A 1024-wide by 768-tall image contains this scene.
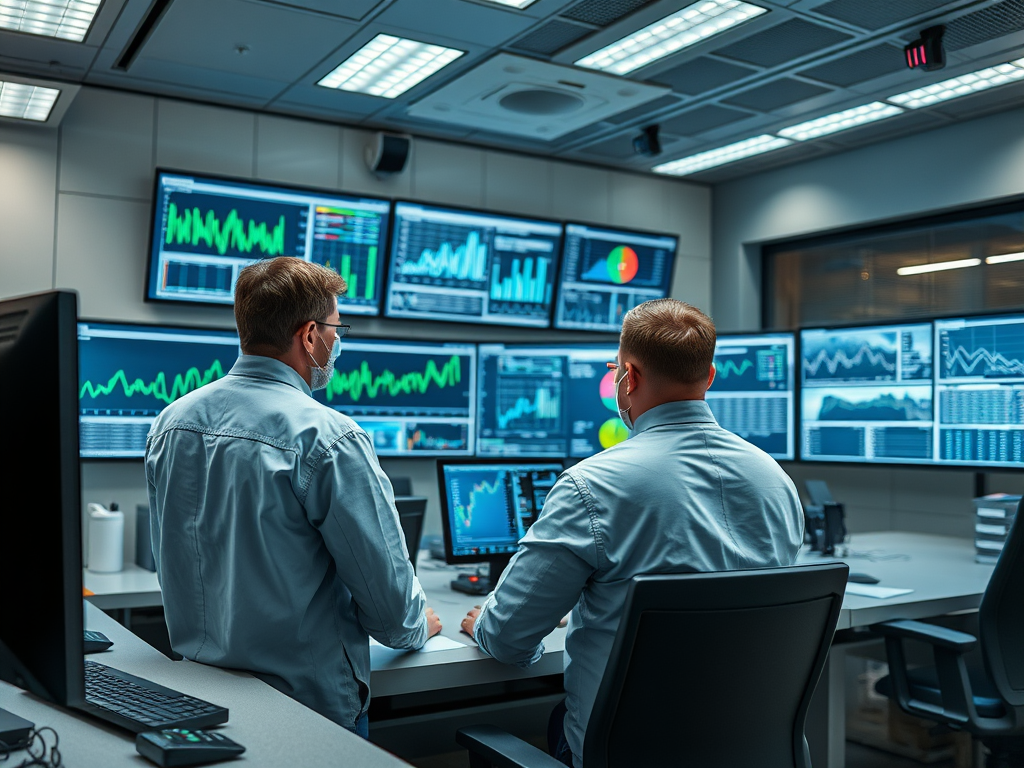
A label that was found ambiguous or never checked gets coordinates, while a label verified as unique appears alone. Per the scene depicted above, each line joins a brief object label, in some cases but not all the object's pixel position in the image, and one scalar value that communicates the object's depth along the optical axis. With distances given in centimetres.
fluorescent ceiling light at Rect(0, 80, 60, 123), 303
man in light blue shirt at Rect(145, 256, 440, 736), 145
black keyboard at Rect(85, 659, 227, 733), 111
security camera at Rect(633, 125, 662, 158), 403
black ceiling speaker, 392
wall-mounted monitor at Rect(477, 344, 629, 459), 405
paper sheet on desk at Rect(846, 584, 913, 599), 253
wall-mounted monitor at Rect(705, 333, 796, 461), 392
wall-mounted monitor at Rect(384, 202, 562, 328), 404
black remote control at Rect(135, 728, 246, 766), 100
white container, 306
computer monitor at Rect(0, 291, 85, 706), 88
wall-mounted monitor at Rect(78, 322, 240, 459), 340
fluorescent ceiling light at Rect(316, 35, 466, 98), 315
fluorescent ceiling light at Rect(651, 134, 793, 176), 425
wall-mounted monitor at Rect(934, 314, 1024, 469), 330
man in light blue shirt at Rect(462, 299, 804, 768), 147
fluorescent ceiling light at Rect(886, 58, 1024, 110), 335
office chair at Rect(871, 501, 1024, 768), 224
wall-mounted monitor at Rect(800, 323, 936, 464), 357
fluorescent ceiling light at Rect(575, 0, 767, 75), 283
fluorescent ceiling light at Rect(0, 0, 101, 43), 274
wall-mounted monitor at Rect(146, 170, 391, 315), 358
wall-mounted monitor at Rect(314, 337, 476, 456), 389
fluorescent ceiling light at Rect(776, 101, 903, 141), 379
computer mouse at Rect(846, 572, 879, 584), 272
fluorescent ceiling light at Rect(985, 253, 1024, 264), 390
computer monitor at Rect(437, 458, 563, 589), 252
